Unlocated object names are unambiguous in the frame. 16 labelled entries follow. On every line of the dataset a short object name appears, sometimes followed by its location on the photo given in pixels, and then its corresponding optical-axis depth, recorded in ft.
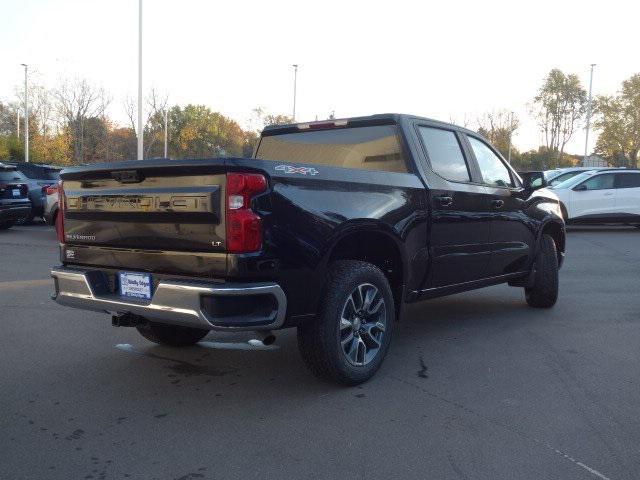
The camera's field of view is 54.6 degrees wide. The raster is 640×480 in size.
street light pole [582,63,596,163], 154.30
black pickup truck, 11.55
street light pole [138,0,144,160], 85.71
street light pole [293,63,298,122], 150.45
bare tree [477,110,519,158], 175.01
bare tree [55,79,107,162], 130.14
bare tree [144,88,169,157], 139.44
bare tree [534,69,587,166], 171.32
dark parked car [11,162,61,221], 51.16
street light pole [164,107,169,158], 139.54
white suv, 53.57
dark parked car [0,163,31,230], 45.52
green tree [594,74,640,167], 145.36
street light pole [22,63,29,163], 121.70
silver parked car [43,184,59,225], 44.52
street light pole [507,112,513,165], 174.60
